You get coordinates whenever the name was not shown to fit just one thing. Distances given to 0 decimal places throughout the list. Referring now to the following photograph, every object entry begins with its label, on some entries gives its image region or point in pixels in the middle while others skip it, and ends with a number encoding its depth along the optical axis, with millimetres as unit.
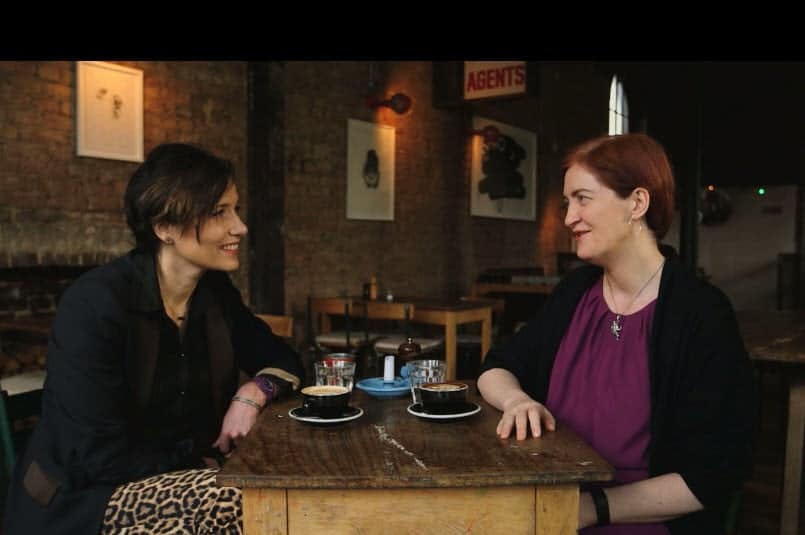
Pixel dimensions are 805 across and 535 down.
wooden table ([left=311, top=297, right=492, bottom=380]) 4859
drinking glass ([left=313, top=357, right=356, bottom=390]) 1696
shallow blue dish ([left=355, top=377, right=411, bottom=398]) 1782
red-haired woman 1380
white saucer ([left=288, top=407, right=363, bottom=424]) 1467
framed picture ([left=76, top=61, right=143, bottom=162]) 4379
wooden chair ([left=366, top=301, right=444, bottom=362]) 4875
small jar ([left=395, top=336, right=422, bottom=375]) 2068
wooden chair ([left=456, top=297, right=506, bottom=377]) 5484
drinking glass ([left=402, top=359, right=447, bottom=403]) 1663
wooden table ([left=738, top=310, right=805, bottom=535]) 2535
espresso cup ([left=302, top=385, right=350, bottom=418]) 1491
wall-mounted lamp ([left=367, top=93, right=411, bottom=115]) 6734
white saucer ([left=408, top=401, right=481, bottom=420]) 1493
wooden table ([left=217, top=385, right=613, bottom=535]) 1174
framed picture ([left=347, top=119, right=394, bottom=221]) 6578
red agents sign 6164
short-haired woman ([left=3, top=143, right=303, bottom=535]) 1481
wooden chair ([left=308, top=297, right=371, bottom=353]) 5246
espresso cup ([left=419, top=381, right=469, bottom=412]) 1524
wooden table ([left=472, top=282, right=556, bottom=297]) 6730
